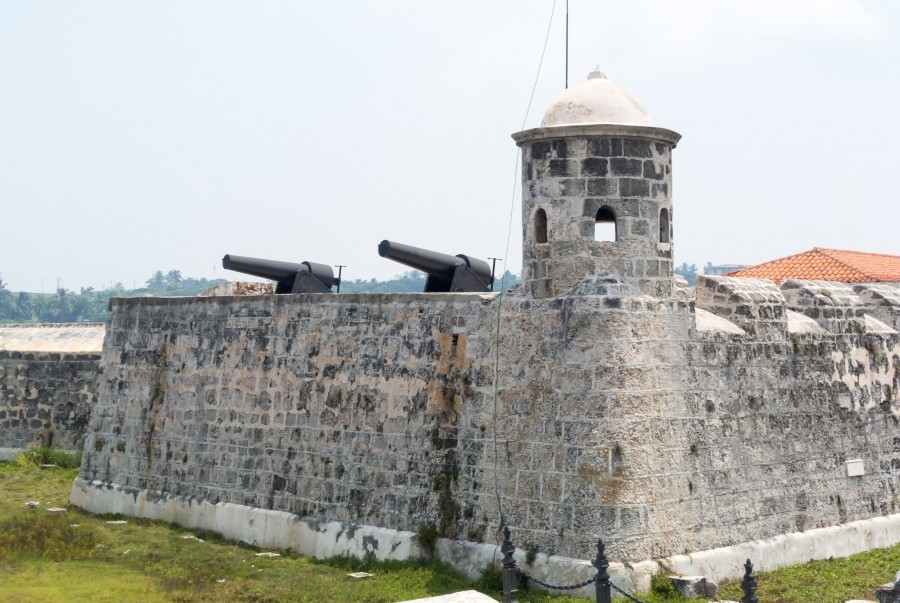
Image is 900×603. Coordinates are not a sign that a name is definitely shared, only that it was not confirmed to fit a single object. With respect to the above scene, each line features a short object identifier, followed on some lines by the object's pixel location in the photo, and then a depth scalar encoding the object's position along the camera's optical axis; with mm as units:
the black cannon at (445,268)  18234
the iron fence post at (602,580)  12734
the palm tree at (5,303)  131875
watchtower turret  14883
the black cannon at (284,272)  20031
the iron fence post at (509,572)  13547
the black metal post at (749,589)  11289
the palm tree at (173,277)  182000
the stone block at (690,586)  13930
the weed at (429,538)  15945
